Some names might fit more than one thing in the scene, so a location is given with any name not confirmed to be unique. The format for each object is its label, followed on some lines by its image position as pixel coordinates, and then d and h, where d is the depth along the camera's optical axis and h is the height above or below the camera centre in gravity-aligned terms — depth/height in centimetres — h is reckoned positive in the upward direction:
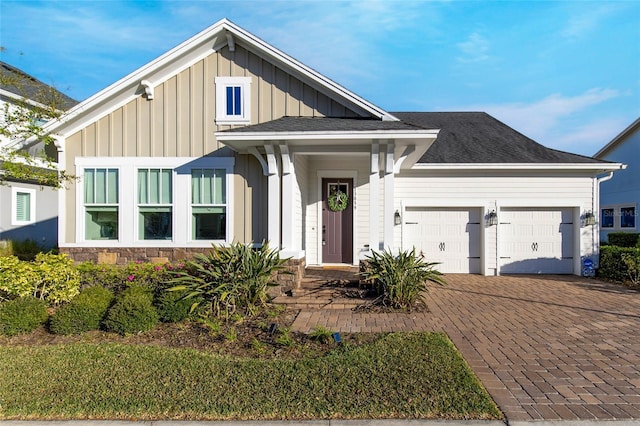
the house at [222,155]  849 +141
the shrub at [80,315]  586 -149
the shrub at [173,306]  625 -143
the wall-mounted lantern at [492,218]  1143 -8
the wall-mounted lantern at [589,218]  1124 -8
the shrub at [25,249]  1095 -96
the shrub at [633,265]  1009 -126
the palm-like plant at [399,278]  718 -115
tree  720 +167
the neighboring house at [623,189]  1650 +114
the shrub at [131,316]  581 -148
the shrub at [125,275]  716 -110
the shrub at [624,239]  1369 -85
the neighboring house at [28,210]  1292 +21
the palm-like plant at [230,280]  658 -111
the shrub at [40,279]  659 -108
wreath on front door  1089 +37
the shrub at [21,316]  581 -149
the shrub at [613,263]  1053 -131
